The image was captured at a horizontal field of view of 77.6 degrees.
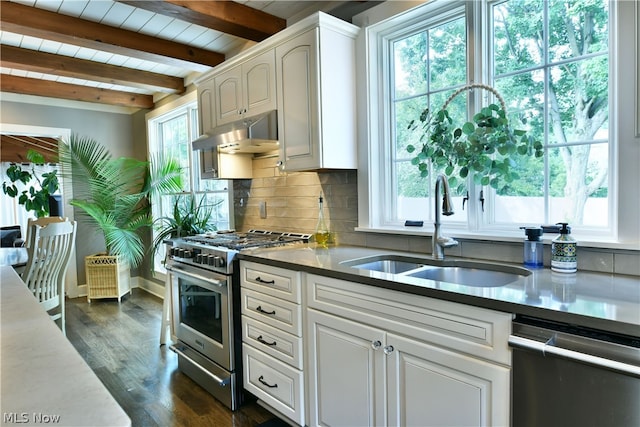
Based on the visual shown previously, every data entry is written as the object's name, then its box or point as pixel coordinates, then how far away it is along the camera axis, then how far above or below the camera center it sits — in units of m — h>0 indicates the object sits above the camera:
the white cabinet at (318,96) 2.29 +0.61
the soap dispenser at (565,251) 1.54 -0.23
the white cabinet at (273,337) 2.00 -0.74
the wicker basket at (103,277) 4.76 -0.88
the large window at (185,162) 3.94 +0.43
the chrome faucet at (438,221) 1.90 -0.13
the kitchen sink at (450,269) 1.78 -0.36
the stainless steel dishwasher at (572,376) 1.00 -0.50
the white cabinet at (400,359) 1.28 -0.62
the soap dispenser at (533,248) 1.67 -0.23
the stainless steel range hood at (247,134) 2.51 +0.43
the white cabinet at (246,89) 2.61 +0.78
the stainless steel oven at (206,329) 2.34 -0.83
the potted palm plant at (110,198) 4.61 +0.07
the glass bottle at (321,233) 2.55 -0.23
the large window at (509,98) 1.67 +0.47
